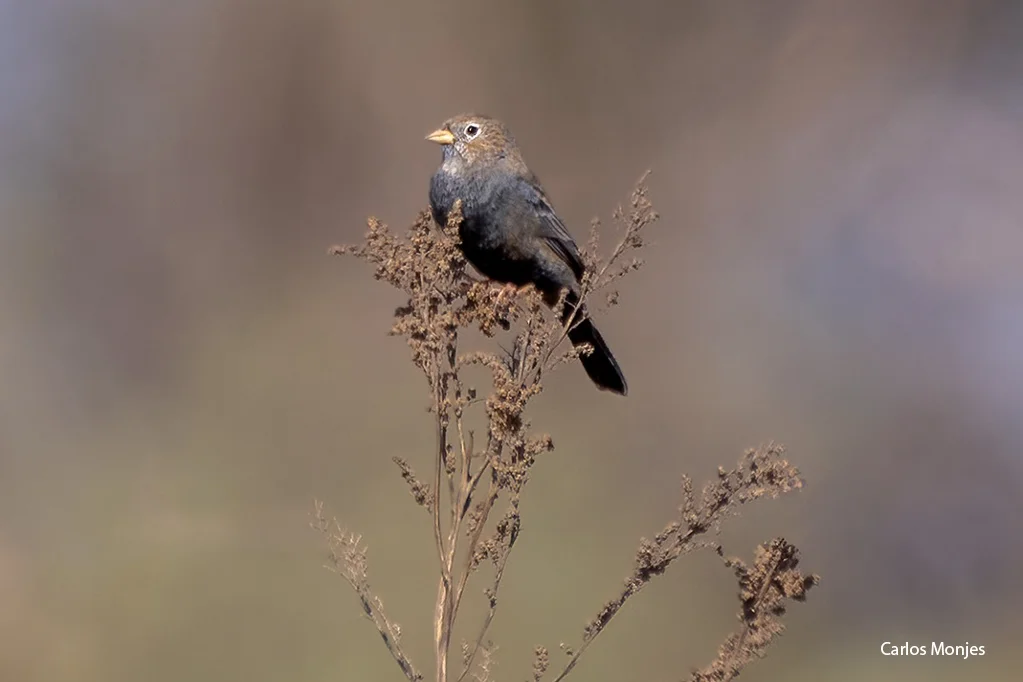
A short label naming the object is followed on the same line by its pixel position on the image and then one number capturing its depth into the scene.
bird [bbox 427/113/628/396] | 7.20
